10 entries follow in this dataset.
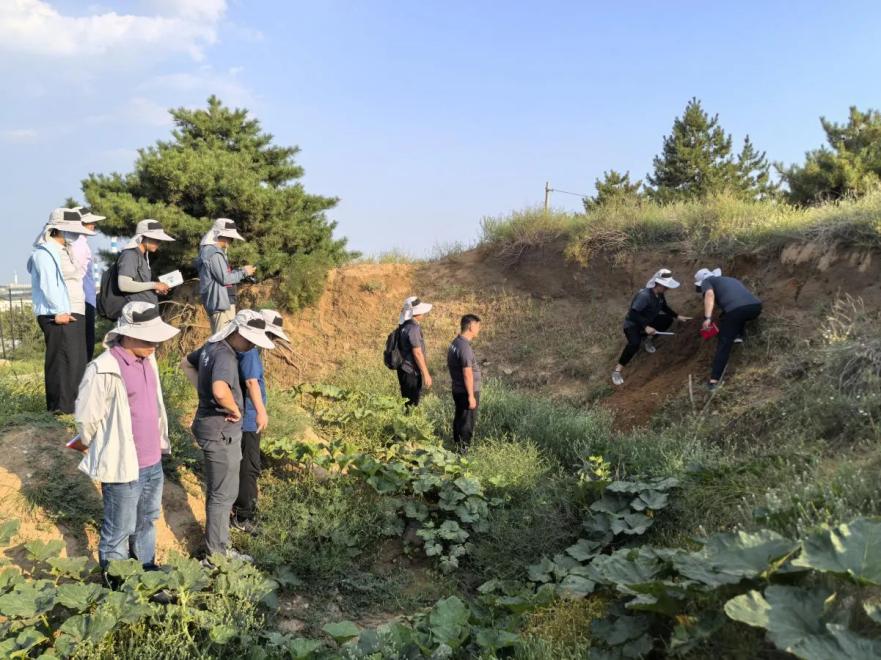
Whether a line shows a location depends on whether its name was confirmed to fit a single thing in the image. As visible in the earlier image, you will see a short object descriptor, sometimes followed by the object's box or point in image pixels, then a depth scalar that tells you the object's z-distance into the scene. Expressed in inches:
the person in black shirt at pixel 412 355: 283.9
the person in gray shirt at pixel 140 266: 222.7
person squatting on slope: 352.6
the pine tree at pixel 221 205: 486.9
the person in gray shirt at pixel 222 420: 170.4
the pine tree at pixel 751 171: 1001.5
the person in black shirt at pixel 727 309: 310.0
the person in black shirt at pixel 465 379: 254.8
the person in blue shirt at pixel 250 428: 193.0
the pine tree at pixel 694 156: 963.3
